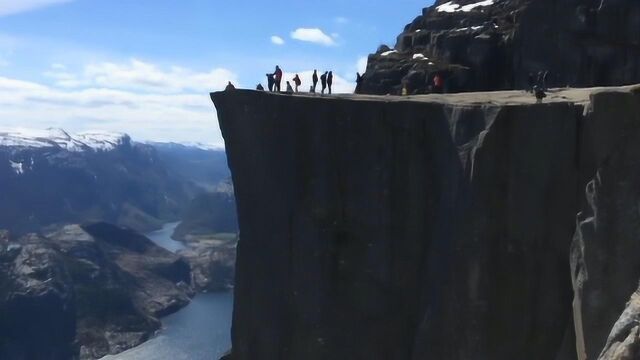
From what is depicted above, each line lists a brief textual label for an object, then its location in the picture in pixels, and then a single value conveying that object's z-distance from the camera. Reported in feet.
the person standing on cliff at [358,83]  166.20
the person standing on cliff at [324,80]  144.80
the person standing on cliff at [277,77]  142.61
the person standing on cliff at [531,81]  128.27
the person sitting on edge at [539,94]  96.32
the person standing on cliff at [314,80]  146.30
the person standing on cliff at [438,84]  142.41
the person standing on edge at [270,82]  143.02
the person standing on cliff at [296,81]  142.14
